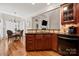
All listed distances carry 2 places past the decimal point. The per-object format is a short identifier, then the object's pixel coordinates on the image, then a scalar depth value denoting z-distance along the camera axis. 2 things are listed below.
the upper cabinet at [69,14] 1.63
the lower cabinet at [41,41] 1.61
